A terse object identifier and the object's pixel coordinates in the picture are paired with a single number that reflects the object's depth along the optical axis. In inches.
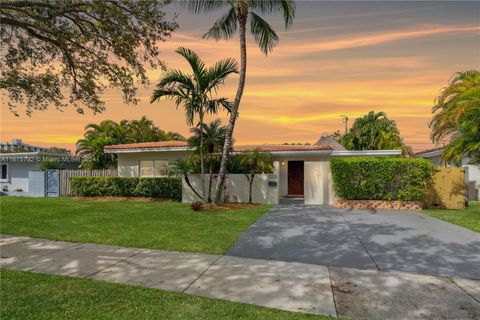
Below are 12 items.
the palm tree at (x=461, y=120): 499.5
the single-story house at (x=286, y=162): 622.8
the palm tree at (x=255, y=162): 608.7
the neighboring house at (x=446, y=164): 821.2
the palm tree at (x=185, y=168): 625.1
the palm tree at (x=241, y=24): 531.8
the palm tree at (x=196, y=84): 550.9
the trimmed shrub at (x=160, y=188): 690.2
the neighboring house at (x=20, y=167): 994.1
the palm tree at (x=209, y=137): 598.9
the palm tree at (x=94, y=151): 968.9
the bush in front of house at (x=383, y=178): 546.0
